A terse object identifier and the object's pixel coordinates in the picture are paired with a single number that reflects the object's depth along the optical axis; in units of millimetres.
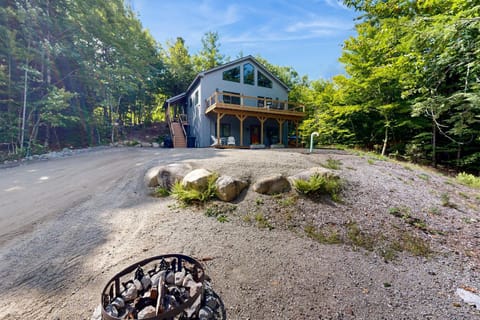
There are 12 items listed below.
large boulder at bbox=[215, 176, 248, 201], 3488
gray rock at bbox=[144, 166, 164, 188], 4508
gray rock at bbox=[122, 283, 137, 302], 1536
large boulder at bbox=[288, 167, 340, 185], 3821
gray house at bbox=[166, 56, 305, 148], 12688
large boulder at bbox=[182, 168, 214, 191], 3652
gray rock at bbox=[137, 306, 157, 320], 1386
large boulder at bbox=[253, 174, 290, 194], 3619
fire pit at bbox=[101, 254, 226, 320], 1415
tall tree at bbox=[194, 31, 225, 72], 24516
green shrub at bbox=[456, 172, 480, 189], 6160
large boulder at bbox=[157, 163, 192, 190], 4168
